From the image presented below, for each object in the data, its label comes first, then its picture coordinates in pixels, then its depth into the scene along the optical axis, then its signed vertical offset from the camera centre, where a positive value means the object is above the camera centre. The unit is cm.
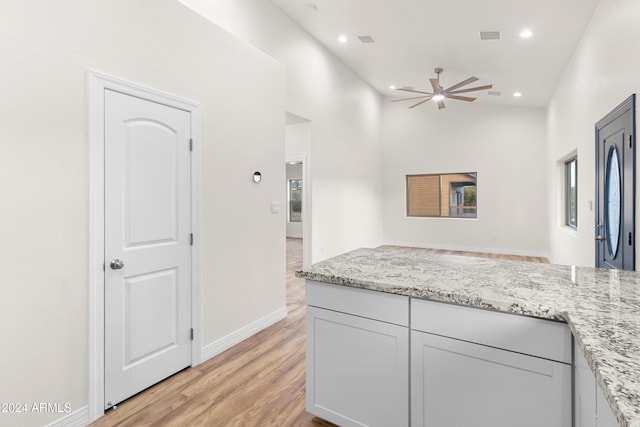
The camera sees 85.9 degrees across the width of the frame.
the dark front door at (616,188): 253 +21
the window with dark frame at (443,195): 834 +46
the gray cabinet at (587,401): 90 -56
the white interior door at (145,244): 218 -21
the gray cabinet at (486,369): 129 -64
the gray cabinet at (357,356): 164 -73
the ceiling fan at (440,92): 545 +203
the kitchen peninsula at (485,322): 103 -41
